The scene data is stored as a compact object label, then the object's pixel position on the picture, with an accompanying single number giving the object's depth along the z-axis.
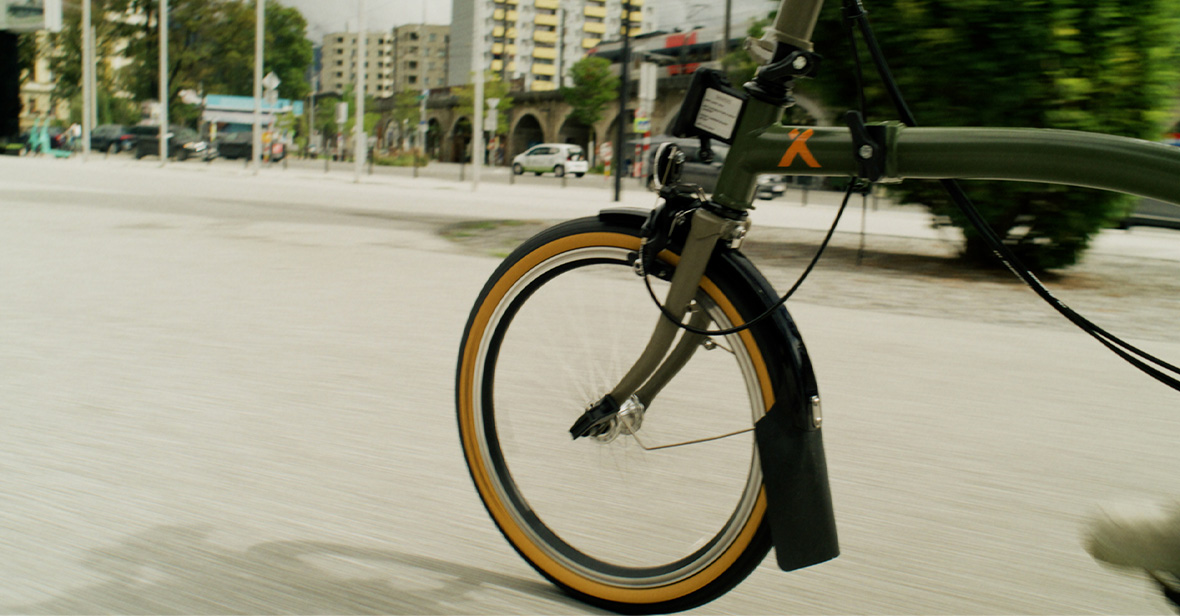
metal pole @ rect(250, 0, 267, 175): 34.16
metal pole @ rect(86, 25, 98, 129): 66.81
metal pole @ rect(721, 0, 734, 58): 39.92
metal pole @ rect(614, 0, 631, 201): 23.69
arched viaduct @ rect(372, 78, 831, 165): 63.24
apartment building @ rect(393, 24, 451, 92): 157.50
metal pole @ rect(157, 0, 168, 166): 39.88
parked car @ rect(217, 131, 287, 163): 51.41
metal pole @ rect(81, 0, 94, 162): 42.53
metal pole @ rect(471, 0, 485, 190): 25.88
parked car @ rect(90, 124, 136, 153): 52.62
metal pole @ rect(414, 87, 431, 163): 74.56
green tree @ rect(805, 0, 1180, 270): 7.95
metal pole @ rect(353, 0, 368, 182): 29.25
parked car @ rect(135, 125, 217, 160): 49.06
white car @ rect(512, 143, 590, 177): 47.03
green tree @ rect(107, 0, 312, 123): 69.94
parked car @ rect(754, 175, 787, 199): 23.29
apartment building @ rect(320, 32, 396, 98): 183.75
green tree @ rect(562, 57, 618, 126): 63.97
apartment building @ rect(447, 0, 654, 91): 128.75
